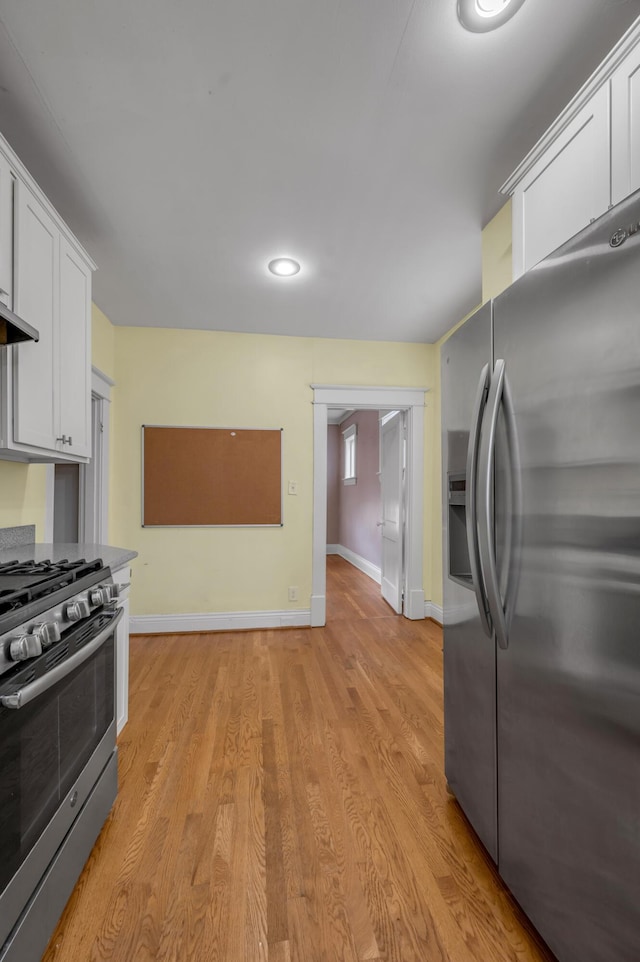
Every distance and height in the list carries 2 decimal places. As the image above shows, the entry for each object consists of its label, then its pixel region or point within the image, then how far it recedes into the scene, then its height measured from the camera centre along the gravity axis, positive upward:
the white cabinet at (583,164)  1.14 +1.09
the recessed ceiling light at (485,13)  1.12 +1.35
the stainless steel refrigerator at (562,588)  0.80 -0.22
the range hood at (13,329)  1.27 +0.55
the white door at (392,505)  4.03 -0.13
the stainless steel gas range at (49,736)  0.91 -0.66
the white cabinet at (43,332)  1.46 +0.70
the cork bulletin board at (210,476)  3.48 +0.14
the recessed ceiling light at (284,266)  2.46 +1.40
